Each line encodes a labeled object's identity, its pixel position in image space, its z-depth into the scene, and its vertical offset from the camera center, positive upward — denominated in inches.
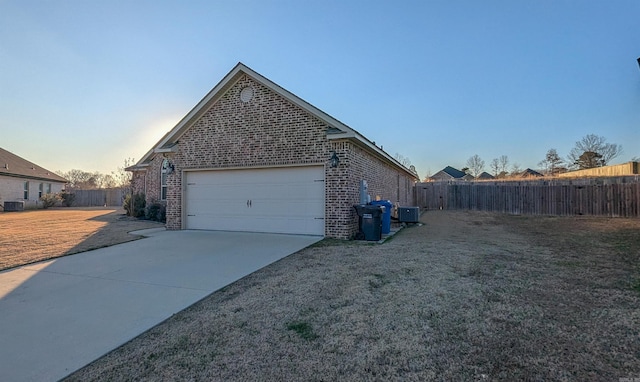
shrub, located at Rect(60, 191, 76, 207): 1152.4 +1.8
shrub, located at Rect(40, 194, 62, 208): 1047.6 -5.4
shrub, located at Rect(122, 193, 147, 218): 660.7 -17.4
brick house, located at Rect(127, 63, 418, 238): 349.4 +44.7
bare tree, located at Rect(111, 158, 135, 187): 1482.0 +111.8
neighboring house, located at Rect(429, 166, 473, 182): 1980.6 +160.1
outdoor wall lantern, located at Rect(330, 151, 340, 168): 341.7 +43.6
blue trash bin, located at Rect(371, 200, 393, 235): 379.8 -22.8
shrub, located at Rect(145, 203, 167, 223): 617.6 -30.8
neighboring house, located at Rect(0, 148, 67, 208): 955.3 +63.4
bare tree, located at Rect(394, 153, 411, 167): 1504.9 +205.8
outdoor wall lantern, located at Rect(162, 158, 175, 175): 444.5 +45.3
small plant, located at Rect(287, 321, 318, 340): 121.1 -56.0
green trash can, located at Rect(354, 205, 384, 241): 333.1 -27.4
